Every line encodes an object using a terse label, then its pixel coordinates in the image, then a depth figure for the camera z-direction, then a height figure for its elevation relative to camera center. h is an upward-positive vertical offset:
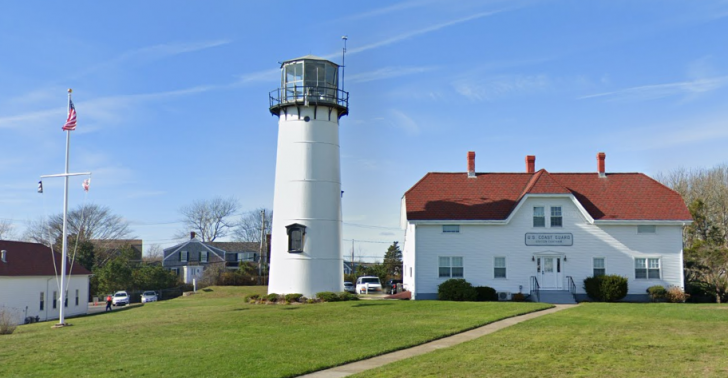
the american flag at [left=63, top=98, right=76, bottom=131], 26.59 +5.28
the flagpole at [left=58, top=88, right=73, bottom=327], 25.50 +0.55
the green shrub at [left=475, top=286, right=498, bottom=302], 33.34 -2.02
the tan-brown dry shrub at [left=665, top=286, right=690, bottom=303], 32.69 -2.00
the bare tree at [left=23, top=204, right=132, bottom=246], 70.12 +2.79
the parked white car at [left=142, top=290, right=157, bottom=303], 54.53 -3.71
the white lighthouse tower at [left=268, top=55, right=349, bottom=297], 32.41 +3.50
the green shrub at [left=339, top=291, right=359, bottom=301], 32.09 -2.14
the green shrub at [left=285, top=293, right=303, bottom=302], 31.53 -2.10
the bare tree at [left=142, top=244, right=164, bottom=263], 96.91 -0.17
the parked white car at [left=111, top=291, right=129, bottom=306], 52.41 -3.73
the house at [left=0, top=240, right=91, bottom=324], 38.44 -2.00
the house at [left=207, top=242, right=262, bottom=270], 81.81 +0.05
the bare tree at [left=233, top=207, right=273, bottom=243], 88.88 +2.87
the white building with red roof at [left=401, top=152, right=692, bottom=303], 34.00 +0.56
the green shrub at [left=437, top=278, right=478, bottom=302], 32.72 -1.84
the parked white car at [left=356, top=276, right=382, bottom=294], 49.09 -2.38
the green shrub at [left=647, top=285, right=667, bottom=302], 33.06 -1.91
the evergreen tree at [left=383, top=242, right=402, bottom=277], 67.31 -0.83
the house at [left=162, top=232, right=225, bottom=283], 79.38 -0.36
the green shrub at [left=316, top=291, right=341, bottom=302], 31.44 -2.06
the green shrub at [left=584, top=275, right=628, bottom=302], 32.72 -1.66
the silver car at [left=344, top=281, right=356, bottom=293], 52.84 -2.73
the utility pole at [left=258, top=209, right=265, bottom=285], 58.53 -1.74
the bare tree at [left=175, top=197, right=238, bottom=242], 86.19 +3.91
